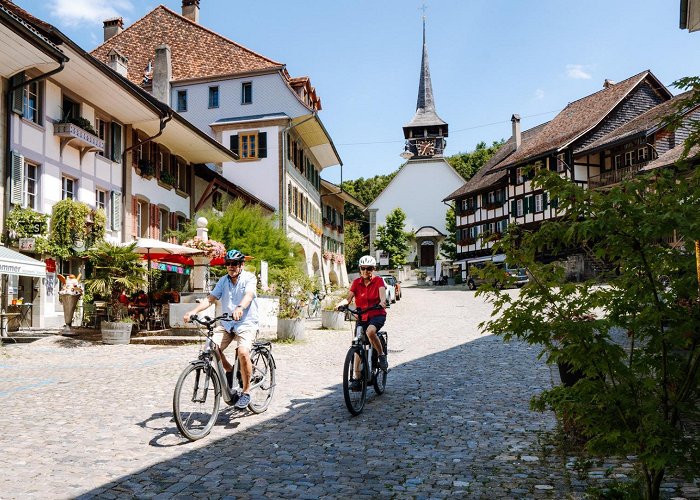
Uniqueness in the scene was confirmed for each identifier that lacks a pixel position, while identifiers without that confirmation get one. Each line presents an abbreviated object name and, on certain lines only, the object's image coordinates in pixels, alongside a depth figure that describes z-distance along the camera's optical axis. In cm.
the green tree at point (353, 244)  6856
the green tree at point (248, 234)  2417
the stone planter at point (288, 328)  1594
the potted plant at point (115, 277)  1526
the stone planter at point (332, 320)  1978
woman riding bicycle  795
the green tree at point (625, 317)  342
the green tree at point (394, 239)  7125
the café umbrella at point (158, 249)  1688
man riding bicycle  687
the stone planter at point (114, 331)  1524
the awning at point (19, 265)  1330
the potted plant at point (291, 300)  1597
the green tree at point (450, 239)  6994
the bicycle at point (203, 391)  607
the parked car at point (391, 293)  3192
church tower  7869
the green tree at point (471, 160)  8625
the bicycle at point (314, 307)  2475
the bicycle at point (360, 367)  720
